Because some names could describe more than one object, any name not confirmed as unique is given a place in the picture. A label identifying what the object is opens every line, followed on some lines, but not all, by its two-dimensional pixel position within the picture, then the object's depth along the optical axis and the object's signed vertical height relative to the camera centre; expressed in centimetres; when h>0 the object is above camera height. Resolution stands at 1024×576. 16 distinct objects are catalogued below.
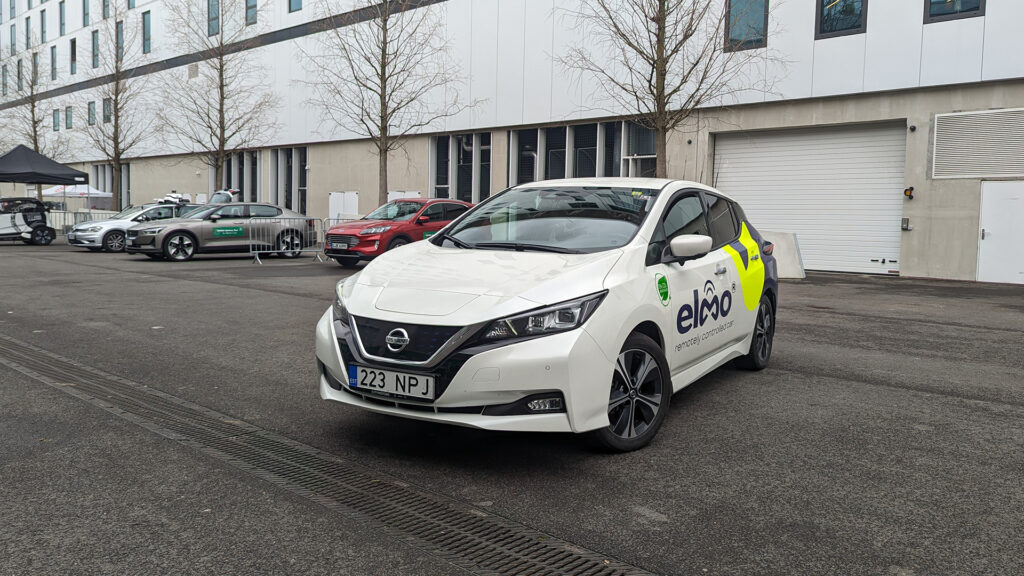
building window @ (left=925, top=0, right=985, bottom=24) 1725 +460
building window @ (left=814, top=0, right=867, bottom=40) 1880 +477
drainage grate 327 -134
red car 1777 -32
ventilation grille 1717 +173
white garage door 1914 +85
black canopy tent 2677 +126
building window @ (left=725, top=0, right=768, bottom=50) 2041 +489
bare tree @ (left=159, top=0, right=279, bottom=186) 3394 +602
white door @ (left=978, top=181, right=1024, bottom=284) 1733 -14
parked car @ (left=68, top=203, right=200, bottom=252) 2366 -58
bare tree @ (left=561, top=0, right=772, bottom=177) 1811 +417
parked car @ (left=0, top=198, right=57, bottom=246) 2612 -48
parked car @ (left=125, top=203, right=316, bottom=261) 2006 -55
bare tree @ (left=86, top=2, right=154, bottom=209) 4031 +677
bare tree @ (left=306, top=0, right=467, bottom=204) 2691 +512
